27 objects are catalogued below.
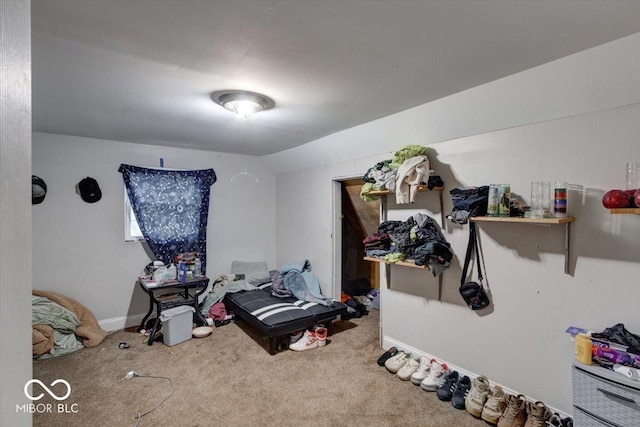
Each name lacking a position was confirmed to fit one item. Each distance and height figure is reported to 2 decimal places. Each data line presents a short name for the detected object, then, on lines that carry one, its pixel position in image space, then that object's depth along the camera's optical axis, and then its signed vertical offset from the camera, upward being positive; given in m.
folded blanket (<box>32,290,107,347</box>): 3.28 -1.21
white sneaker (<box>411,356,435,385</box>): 2.53 -1.35
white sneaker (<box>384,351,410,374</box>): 2.71 -1.35
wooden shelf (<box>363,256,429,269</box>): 2.57 -0.44
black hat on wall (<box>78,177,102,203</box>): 3.57 +0.30
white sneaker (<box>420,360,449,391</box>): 2.45 -1.36
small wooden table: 3.45 -1.02
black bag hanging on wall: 2.34 -0.58
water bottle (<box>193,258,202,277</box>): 3.95 -0.72
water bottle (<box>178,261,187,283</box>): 3.73 -0.72
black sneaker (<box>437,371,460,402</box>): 2.33 -1.37
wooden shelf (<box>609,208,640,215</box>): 1.56 +0.01
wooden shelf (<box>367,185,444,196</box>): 2.54 +0.21
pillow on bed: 4.55 -0.88
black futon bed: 3.08 -1.09
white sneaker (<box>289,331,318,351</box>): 3.14 -1.36
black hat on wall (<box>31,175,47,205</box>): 3.30 +0.27
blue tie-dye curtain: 3.85 +0.11
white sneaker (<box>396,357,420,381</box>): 2.60 -1.36
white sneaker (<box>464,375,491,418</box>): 2.15 -1.33
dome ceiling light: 2.31 +0.90
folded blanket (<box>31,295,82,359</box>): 3.02 -1.15
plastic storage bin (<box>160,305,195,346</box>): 3.25 -1.20
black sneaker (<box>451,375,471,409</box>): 2.24 -1.37
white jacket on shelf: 2.53 +0.31
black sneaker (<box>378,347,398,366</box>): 2.84 -1.36
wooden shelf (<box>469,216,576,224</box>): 1.83 -0.04
